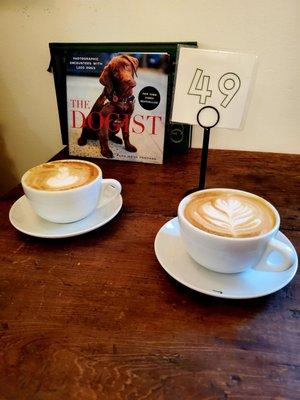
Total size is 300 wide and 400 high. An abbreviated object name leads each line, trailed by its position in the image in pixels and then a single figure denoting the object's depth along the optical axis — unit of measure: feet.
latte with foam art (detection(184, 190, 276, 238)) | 1.48
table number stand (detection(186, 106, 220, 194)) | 2.03
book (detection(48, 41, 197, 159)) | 2.59
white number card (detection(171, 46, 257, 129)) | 1.94
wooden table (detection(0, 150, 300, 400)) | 1.13
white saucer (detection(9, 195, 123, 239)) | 1.83
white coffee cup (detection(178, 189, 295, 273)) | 1.38
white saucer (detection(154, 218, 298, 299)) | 1.44
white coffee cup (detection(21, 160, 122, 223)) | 1.76
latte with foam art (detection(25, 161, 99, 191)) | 1.85
